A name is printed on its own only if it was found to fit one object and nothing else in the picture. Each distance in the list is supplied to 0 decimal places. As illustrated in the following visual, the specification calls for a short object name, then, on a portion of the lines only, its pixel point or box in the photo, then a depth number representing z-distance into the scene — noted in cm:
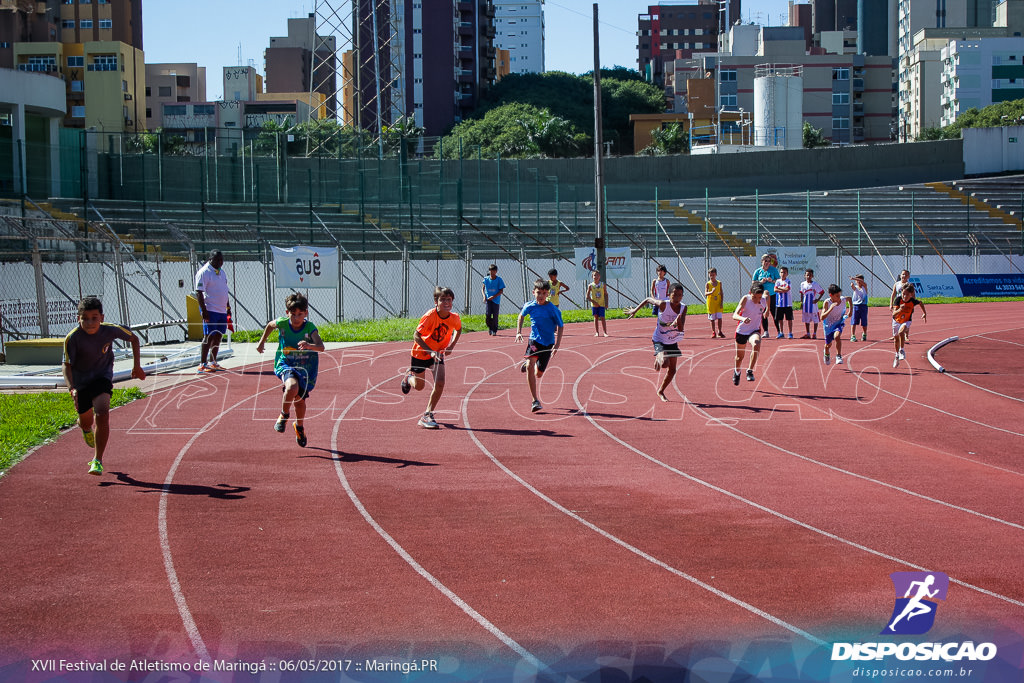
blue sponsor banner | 4291
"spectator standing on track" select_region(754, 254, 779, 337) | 2206
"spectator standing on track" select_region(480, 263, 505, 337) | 2455
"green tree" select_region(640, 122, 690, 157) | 8256
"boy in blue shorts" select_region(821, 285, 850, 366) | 1953
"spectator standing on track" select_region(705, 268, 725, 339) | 2459
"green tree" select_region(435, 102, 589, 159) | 8200
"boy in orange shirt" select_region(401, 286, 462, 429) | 1291
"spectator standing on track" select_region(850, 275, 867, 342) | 2393
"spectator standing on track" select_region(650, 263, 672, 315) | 2330
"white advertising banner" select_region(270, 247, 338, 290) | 2519
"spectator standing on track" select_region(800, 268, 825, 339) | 2453
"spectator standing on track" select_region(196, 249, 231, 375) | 1712
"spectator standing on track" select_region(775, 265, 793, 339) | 2500
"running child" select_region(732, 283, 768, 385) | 1728
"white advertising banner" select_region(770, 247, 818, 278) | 3834
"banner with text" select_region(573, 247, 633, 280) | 3316
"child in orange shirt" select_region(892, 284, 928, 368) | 1967
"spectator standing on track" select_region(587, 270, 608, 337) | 2495
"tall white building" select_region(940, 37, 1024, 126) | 10688
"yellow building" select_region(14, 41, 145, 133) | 8531
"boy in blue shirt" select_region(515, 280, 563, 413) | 1423
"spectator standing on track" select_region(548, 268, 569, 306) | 2504
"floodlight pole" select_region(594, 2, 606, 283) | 2986
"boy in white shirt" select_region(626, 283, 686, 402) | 1545
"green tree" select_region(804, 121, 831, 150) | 9125
